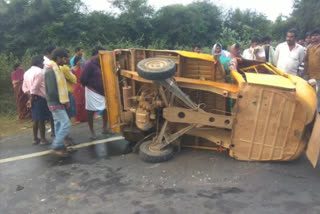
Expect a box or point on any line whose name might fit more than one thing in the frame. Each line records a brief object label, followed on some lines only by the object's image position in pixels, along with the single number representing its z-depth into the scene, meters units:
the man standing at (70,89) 4.75
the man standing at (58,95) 4.23
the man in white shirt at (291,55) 5.48
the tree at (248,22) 25.77
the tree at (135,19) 20.47
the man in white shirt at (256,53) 6.31
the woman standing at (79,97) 6.46
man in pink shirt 5.00
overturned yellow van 3.48
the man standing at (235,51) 5.83
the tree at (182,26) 21.77
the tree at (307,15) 24.83
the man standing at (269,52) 6.73
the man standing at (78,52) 6.87
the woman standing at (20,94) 7.49
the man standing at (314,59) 5.57
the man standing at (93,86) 5.26
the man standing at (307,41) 8.87
